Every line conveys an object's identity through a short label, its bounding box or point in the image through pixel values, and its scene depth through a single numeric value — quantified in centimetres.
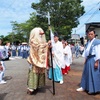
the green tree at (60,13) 1995
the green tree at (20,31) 3214
